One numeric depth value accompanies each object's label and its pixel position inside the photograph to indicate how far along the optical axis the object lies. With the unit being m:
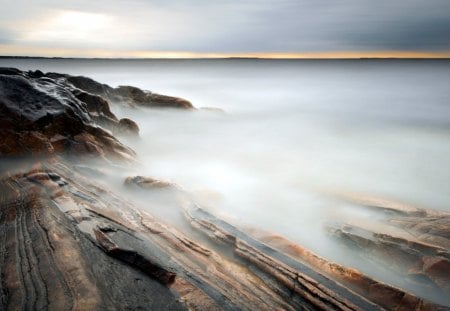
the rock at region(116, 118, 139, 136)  15.41
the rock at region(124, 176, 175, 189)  8.66
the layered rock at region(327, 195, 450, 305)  5.71
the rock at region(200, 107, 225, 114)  28.49
